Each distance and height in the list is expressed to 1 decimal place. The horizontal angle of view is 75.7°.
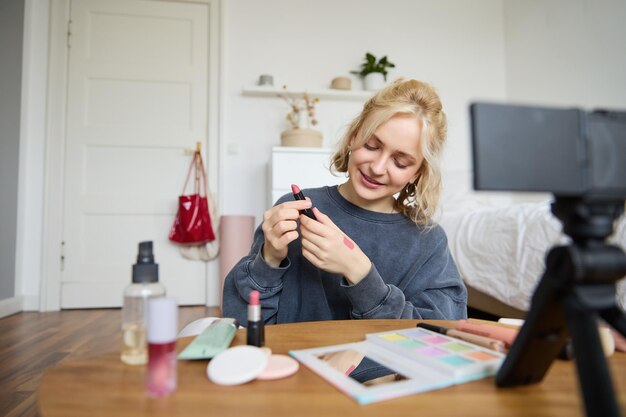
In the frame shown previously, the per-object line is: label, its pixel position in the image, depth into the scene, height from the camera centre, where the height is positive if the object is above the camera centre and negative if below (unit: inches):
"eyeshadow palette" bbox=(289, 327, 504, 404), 13.4 -5.2
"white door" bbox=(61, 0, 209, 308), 103.0 +23.8
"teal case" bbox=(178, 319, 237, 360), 15.9 -4.9
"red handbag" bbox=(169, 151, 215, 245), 100.1 +1.5
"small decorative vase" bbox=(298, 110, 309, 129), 114.0 +30.9
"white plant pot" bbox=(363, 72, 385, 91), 113.7 +41.6
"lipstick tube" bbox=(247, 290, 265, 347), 17.6 -4.3
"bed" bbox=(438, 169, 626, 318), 55.5 -3.5
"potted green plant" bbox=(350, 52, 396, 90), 113.8 +44.4
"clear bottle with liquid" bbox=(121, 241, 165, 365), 15.5 -3.0
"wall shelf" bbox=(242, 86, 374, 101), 109.0 +37.4
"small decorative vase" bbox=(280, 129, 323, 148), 101.5 +22.9
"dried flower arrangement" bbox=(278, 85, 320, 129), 109.9 +33.3
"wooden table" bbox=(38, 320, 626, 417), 11.8 -5.3
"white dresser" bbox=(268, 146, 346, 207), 97.6 +14.3
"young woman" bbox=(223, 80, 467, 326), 26.2 -0.5
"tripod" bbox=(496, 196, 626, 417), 10.0 -1.9
